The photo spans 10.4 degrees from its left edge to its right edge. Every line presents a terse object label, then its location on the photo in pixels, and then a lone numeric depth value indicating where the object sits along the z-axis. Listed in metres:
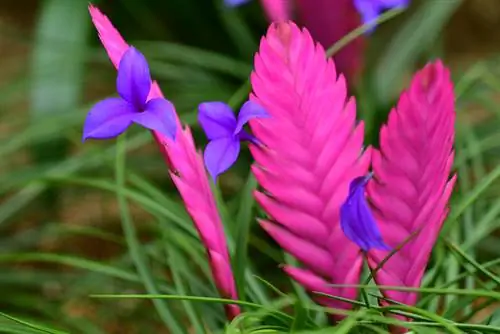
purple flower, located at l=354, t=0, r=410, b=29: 1.16
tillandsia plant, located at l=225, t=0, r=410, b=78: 1.23
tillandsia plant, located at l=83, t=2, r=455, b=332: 1.03
